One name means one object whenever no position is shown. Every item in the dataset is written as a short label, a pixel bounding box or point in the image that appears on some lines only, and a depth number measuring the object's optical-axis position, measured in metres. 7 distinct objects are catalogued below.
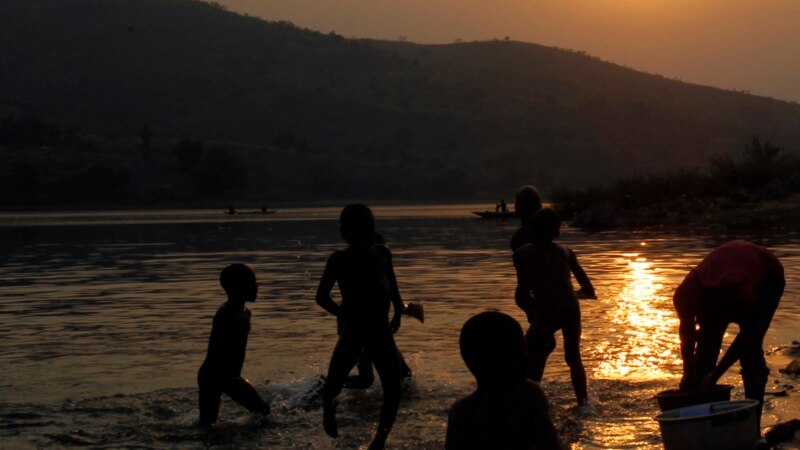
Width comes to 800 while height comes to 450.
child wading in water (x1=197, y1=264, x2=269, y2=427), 17.01
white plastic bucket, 12.09
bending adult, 13.78
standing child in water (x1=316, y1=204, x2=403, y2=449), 15.66
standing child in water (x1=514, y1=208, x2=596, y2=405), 17.36
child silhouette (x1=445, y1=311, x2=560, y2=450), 8.37
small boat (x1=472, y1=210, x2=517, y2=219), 108.09
